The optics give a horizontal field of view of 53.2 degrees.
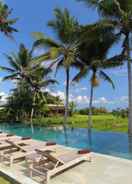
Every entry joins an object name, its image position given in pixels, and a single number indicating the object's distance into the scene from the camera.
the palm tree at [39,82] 11.79
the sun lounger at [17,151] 3.47
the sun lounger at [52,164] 2.69
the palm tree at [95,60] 8.27
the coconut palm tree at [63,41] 8.93
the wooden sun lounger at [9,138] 4.62
